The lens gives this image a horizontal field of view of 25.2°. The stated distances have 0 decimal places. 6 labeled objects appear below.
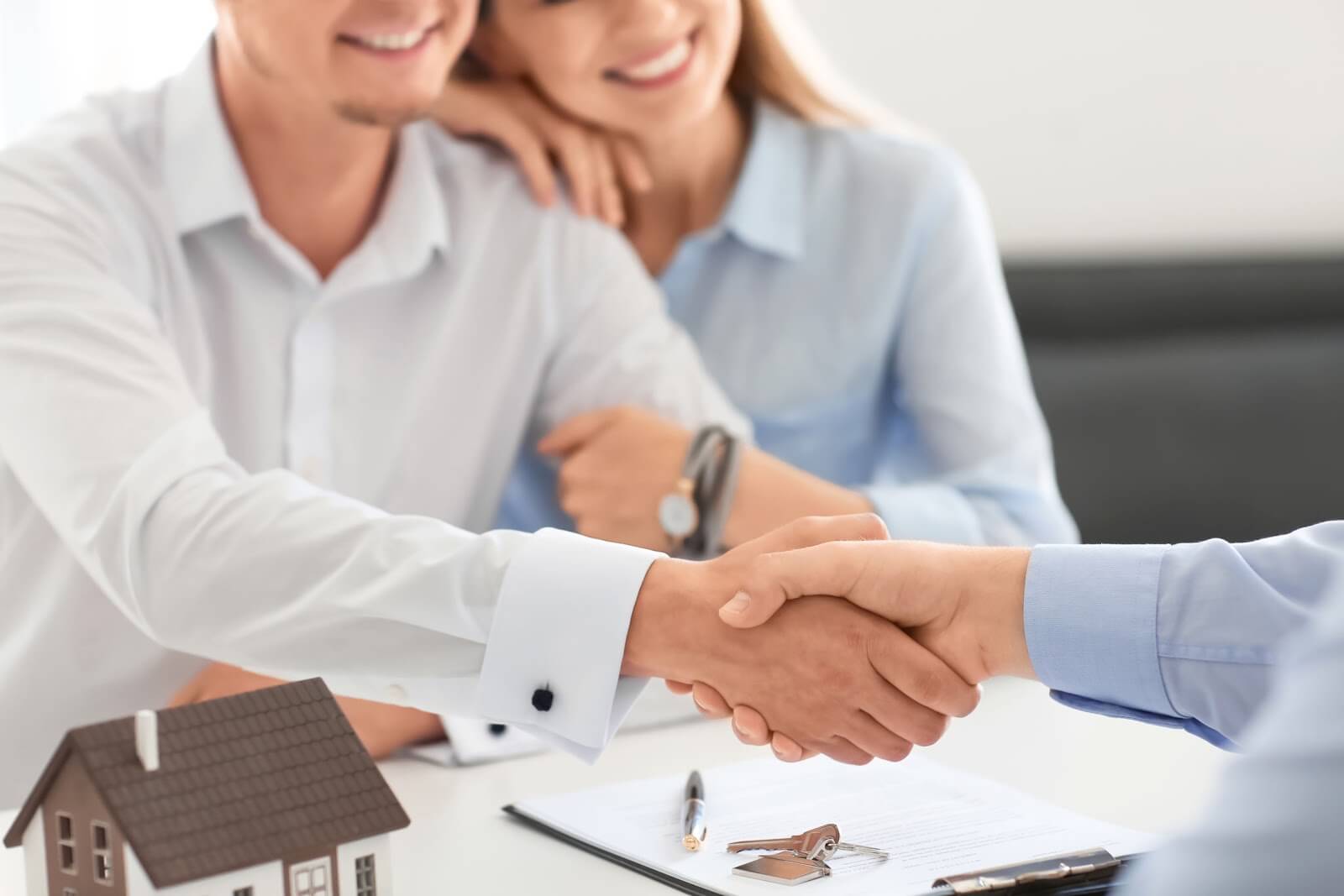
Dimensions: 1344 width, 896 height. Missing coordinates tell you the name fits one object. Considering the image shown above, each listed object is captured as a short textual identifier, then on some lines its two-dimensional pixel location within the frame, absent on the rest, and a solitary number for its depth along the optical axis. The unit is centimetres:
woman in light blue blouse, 206
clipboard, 145
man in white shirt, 162
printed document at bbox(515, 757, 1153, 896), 148
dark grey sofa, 277
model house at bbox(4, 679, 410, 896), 137
